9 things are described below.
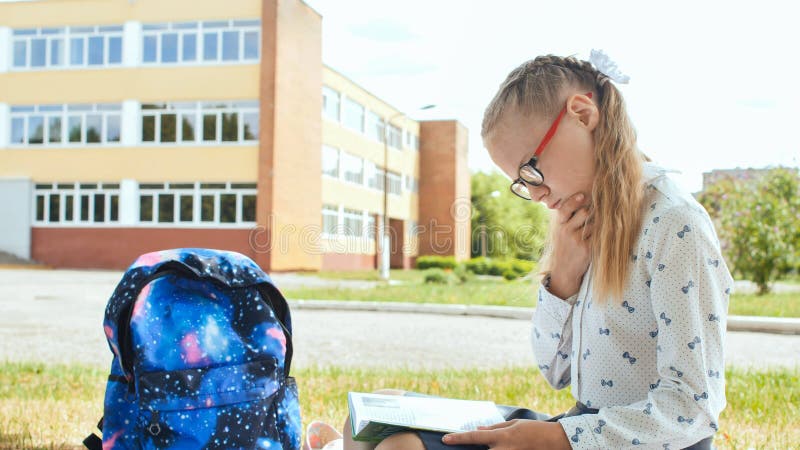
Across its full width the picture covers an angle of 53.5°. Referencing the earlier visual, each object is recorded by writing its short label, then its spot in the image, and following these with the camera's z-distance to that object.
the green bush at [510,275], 22.67
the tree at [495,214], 49.81
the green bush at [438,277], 17.89
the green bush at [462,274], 18.31
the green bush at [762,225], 13.79
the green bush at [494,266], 24.50
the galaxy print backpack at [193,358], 1.94
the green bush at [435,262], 31.48
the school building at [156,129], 27.02
